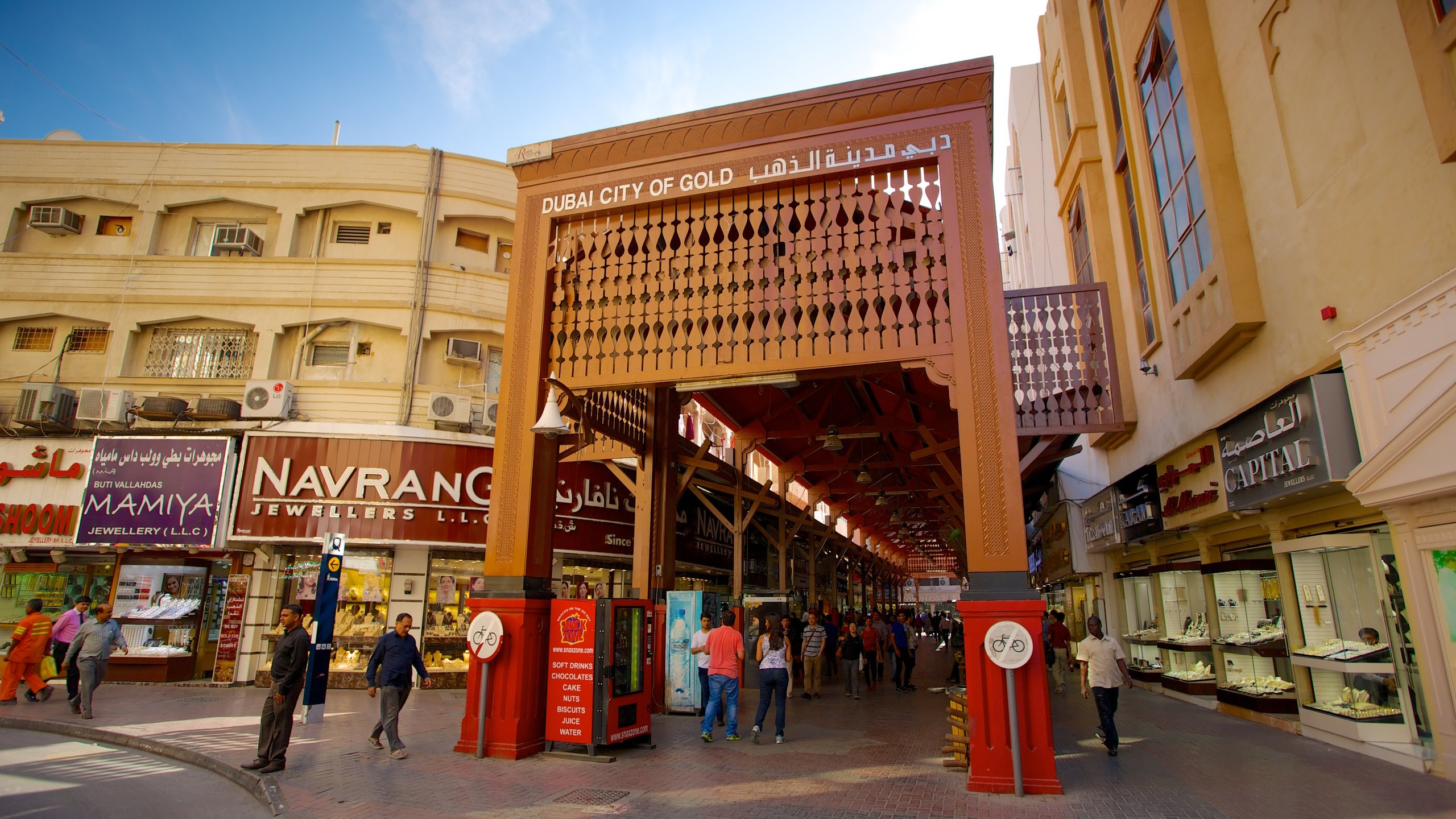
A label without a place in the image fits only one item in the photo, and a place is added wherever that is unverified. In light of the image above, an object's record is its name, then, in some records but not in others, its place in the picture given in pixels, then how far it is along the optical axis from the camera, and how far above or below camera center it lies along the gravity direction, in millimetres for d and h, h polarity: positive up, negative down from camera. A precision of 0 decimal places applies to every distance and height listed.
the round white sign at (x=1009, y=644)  6934 -390
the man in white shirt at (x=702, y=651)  10422 -679
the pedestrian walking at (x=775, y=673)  9656 -912
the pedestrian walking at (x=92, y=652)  10859 -749
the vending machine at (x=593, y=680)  8648 -913
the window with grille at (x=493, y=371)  17188 +5051
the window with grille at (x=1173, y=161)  11164 +6679
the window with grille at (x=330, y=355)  16922 +5285
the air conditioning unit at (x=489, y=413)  16250 +3885
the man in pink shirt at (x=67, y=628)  12117 -478
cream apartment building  15570 +5852
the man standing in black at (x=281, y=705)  7695 -1036
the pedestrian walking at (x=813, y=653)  15102 -1024
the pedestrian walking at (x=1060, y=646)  15109 -887
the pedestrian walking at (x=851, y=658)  15008 -1101
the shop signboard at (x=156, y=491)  14969 +2089
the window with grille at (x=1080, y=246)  17391 +8232
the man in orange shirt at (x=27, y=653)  11883 -840
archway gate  7777 +3605
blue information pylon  10625 -413
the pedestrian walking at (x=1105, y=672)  8594 -808
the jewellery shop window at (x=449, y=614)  15555 -297
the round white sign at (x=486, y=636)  8742 -410
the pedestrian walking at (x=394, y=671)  8617 -810
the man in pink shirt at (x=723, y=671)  9641 -869
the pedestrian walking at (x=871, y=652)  17109 -1139
